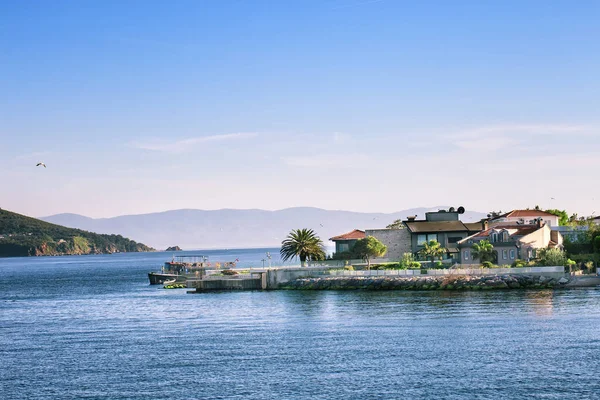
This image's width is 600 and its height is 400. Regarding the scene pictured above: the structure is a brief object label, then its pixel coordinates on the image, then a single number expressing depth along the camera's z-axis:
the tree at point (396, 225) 176.19
